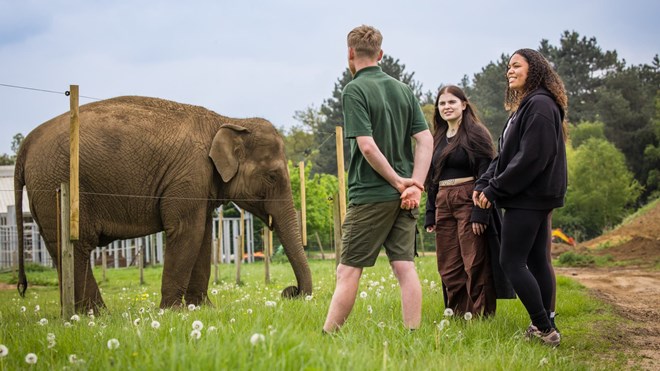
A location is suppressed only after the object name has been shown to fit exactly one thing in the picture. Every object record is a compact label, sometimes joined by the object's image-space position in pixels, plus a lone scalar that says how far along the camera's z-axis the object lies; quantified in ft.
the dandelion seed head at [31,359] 12.80
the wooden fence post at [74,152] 25.54
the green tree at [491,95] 194.98
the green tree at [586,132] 184.96
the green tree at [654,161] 171.73
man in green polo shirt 17.11
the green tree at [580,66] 219.00
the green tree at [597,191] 161.17
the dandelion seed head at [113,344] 13.11
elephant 30.40
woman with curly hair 18.92
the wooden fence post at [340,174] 35.04
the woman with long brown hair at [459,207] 22.06
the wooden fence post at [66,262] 24.66
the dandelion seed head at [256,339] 12.03
